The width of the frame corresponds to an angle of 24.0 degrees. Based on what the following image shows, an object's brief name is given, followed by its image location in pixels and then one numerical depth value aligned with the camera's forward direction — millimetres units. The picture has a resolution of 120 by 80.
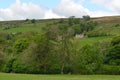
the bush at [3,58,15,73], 77562
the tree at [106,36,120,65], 82188
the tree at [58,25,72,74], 70750
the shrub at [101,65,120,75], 75250
